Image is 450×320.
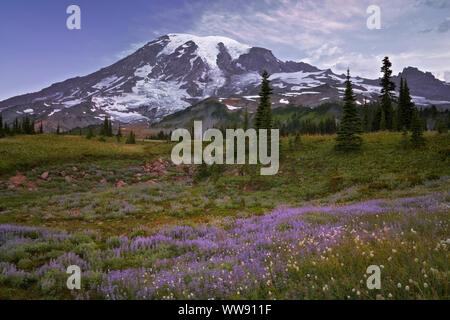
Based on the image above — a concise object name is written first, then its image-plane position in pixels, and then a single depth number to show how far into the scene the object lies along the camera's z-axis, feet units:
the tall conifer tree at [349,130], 100.48
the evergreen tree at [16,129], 210.38
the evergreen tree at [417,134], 83.92
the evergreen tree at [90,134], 219.45
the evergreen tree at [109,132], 284.08
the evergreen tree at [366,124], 224.51
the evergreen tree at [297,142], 127.44
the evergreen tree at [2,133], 189.16
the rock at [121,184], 92.68
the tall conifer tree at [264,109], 123.34
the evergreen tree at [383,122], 171.02
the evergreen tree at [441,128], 98.43
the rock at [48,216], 41.09
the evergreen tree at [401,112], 155.63
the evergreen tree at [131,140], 221.62
